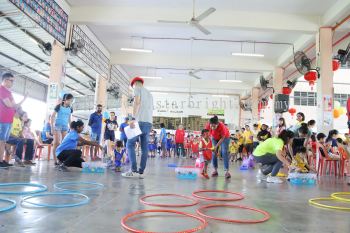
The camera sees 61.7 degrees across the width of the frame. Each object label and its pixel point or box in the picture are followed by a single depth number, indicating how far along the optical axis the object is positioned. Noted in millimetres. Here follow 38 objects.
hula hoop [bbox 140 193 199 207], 2436
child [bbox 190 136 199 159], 13598
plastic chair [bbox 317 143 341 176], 7089
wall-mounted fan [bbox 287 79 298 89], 13123
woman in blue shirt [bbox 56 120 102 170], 5044
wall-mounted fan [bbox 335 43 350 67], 7883
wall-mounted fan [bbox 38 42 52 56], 9078
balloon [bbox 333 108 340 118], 11336
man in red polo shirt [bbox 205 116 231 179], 5118
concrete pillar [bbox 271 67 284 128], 12438
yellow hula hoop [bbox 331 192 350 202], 3678
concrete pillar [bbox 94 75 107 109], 12297
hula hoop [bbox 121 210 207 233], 1701
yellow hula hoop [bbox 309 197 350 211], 2709
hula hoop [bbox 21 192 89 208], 2198
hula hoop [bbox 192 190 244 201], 2883
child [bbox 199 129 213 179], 5113
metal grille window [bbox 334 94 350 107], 20388
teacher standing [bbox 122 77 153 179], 4453
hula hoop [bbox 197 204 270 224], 2043
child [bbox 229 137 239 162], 11991
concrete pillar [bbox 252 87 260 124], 16594
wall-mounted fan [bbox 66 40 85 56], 8701
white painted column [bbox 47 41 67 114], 8195
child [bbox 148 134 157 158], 12148
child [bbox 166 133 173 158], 14220
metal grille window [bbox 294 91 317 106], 21703
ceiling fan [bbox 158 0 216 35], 7036
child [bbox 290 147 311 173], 5335
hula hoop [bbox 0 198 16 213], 2011
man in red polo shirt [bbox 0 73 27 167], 4695
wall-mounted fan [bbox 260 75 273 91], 12922
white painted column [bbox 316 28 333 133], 8258
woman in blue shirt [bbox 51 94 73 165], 5633
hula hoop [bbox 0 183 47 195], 2645
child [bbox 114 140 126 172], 5497
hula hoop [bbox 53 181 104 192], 3061
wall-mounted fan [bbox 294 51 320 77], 8440
